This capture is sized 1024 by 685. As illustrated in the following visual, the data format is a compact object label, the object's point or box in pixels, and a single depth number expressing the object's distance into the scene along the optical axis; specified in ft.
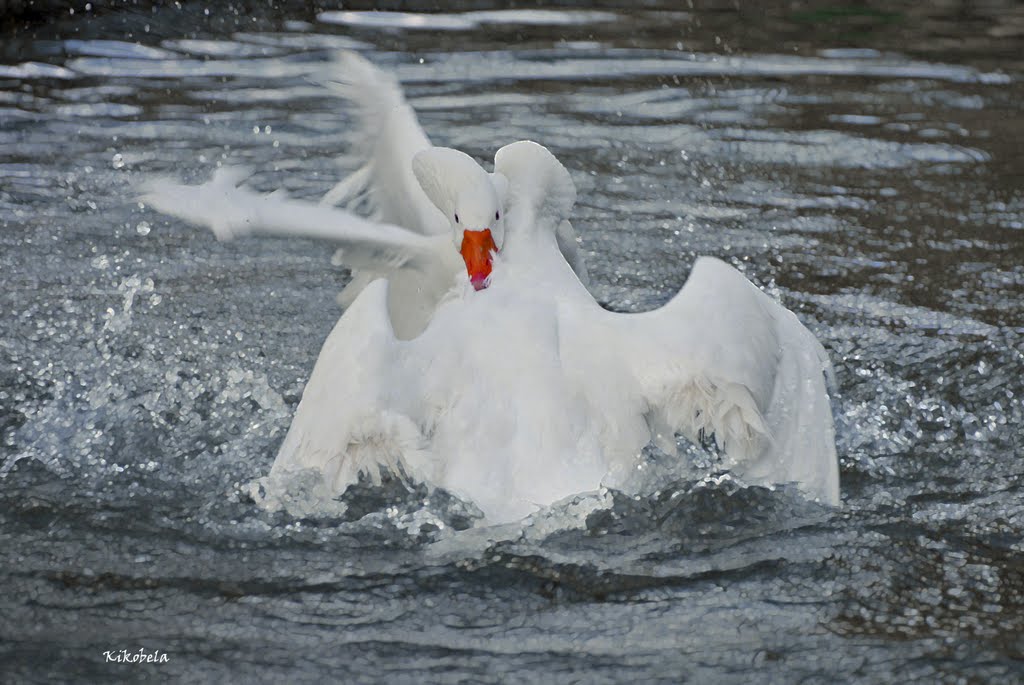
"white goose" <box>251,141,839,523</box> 24.35
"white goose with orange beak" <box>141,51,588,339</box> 26.58
